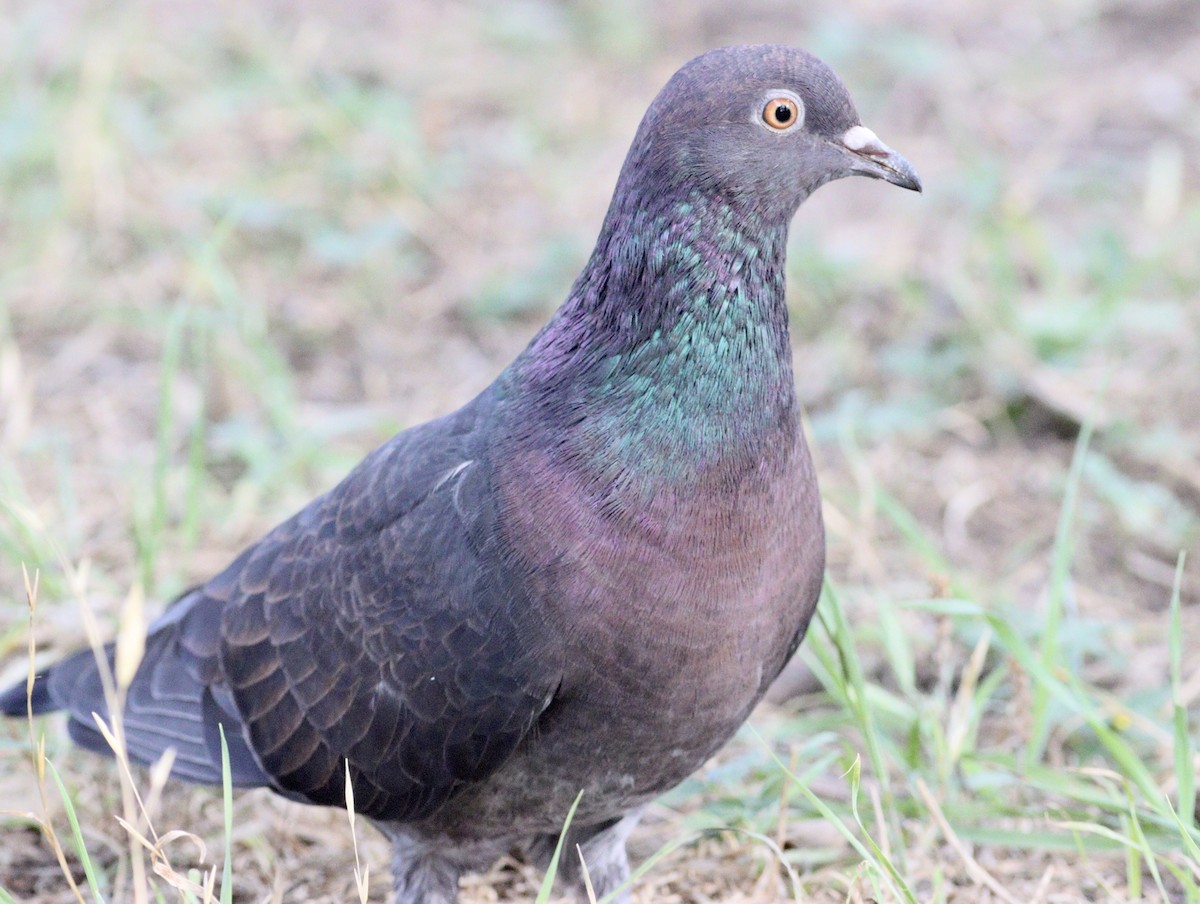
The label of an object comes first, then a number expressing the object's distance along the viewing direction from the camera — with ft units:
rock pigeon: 17.89
